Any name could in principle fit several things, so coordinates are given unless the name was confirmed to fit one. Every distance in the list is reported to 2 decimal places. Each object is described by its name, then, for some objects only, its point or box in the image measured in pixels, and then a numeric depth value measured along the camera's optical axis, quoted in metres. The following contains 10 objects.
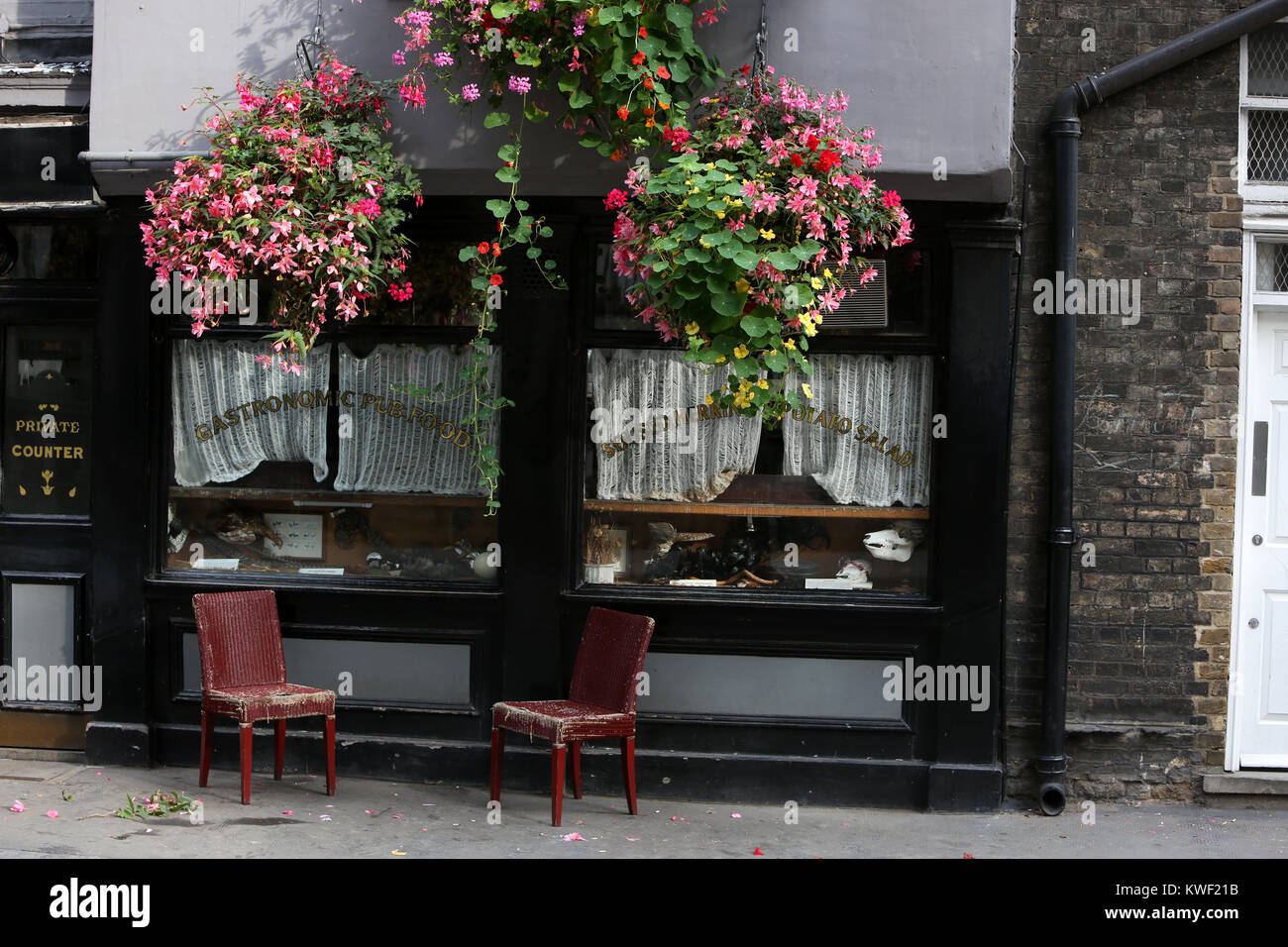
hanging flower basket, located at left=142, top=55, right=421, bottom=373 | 5.87
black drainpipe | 6.68
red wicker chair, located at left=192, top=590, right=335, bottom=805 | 6.33
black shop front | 6.79
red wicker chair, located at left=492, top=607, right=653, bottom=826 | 6.13
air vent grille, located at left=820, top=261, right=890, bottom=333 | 6.88
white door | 6.91
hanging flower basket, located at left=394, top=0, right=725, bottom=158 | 5.86
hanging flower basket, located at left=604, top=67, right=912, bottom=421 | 5.48
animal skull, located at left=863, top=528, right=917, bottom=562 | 6.98
